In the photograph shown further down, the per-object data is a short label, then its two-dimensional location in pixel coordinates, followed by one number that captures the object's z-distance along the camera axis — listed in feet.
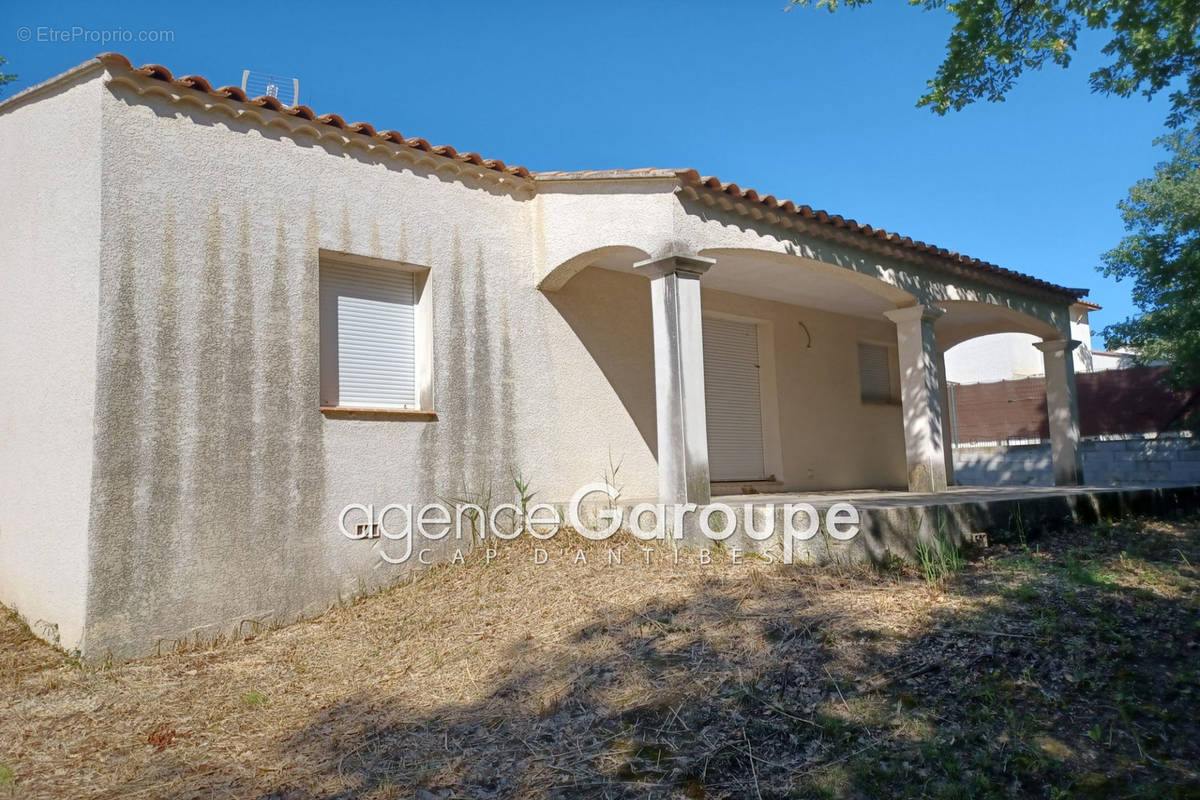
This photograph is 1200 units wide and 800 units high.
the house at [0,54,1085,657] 18.53
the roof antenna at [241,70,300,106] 22.81
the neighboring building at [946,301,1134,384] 75.20
